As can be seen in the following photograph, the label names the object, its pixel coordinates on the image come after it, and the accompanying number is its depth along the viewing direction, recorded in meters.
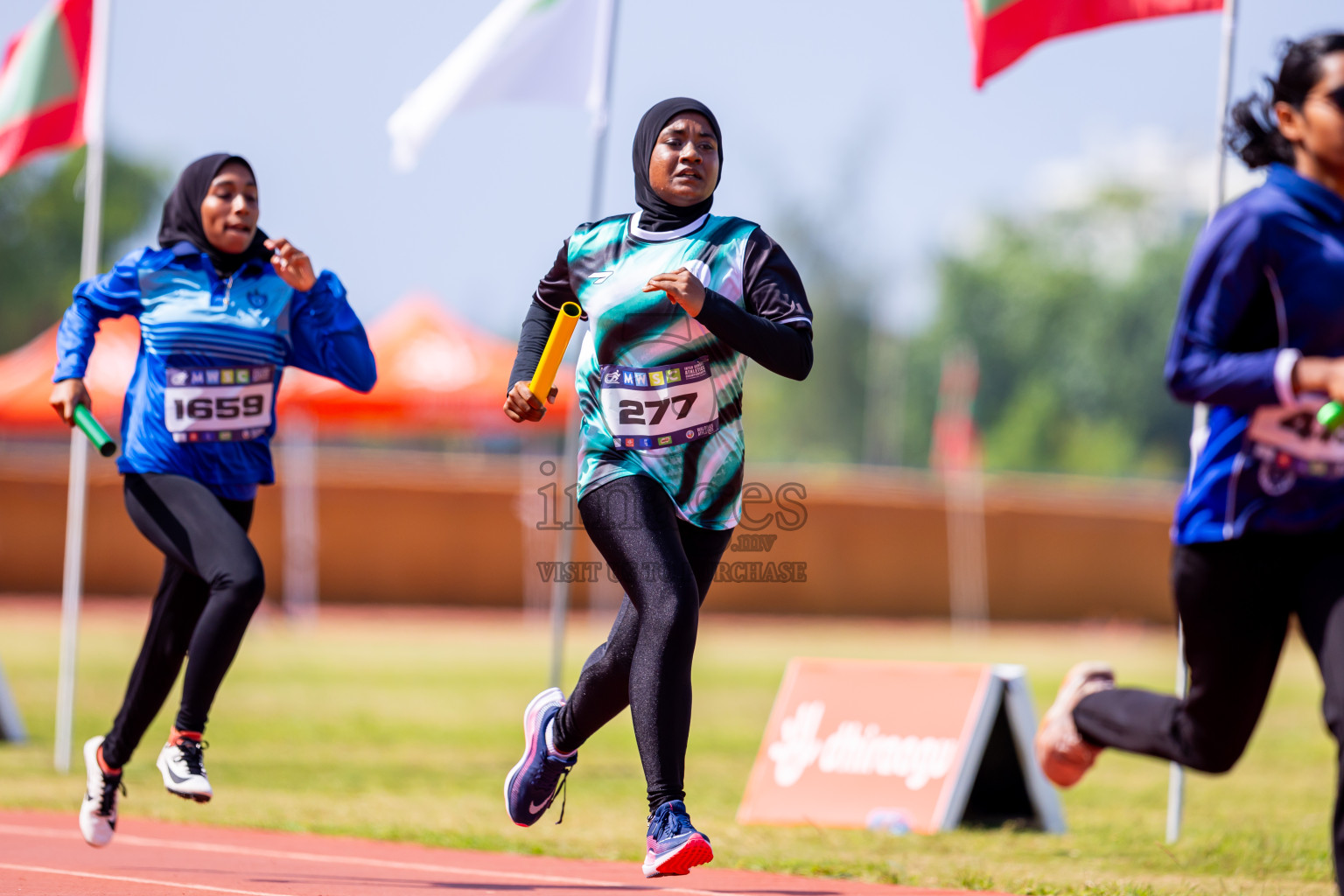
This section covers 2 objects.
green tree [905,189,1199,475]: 145.62
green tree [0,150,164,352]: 145.75
